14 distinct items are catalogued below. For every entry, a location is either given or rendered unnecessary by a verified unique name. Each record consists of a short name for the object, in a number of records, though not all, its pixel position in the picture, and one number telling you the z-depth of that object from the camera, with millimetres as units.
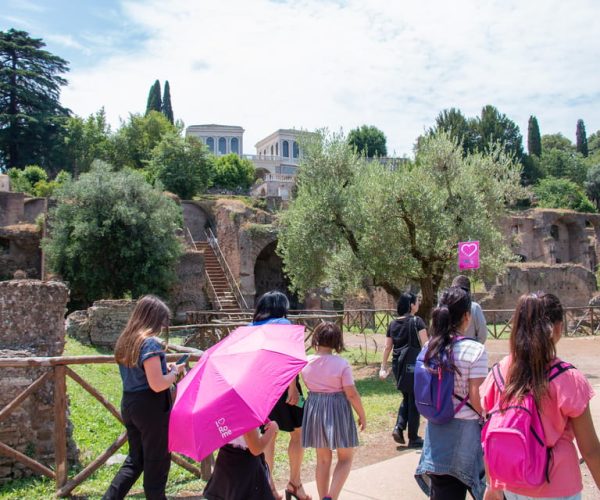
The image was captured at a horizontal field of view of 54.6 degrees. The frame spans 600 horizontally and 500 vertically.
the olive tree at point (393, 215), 12016
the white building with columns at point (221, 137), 88000
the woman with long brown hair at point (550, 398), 2480
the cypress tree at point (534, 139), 64062
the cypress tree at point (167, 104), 59459
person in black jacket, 6227
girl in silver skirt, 4352
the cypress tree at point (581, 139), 73562
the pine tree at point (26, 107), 42906
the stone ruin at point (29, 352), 5160
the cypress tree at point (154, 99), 59469
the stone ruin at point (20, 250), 27953
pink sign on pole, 11516
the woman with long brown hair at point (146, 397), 3754
